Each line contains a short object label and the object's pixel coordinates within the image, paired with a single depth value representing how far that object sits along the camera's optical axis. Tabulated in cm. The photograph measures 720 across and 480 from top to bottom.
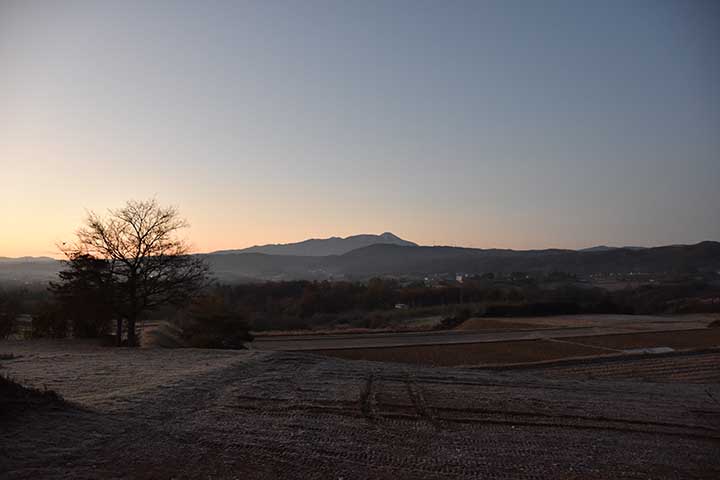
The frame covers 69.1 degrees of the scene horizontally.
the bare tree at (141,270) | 2809
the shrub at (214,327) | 3045
